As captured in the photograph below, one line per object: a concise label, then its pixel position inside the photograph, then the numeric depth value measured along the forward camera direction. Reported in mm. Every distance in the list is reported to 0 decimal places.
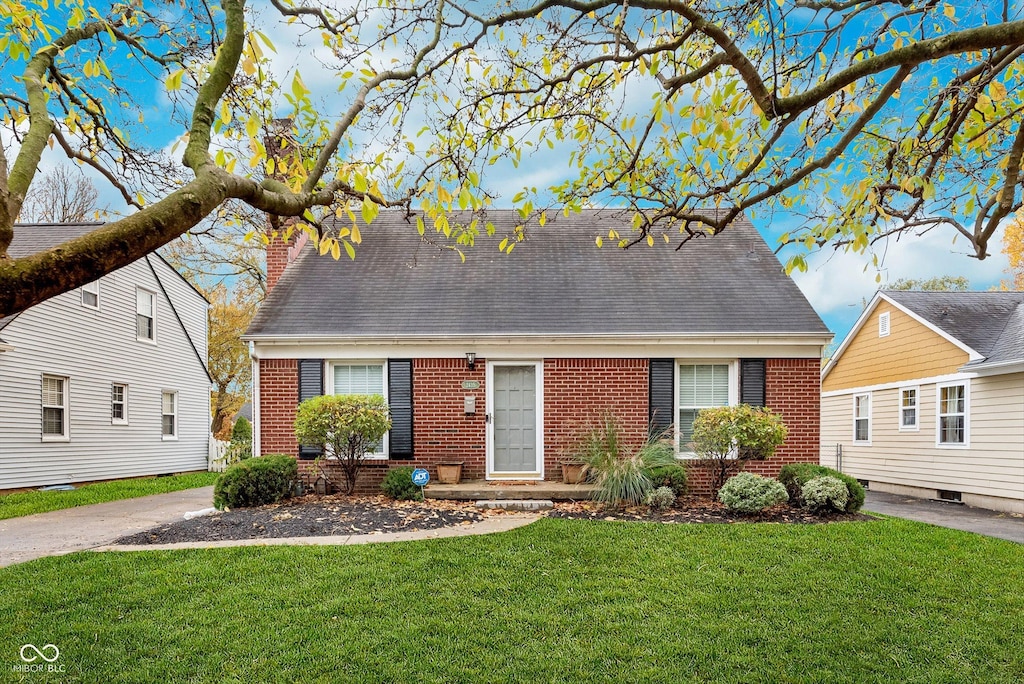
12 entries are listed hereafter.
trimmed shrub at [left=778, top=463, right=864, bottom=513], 8469
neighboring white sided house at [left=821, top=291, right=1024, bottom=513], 11117
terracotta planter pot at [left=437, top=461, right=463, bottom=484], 10000
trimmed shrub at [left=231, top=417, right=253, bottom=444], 24609
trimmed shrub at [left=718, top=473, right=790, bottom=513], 8180
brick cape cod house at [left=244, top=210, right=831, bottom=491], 10250
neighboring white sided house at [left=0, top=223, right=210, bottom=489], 12320
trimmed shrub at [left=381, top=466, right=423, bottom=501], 9336
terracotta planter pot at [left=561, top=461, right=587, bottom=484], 9883
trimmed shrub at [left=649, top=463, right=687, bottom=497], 9023
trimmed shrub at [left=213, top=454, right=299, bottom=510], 8641
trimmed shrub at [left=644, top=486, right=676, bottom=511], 8445
